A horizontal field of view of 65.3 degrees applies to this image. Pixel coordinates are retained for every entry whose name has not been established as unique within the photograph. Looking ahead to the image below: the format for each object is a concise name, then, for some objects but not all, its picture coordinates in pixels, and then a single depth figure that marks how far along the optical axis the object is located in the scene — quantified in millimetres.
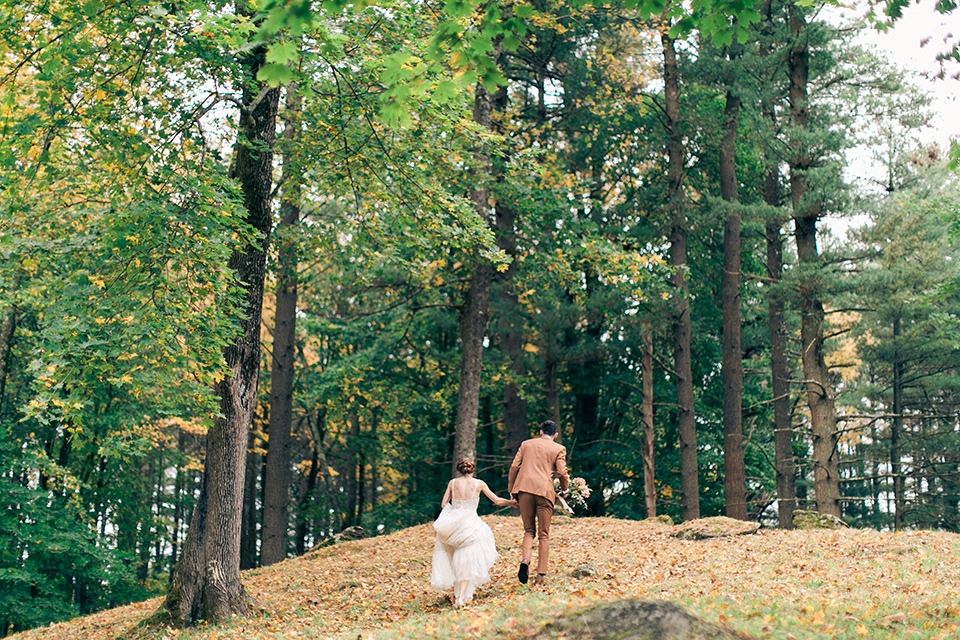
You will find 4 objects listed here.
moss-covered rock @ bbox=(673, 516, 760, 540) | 11539
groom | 8461
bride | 8219
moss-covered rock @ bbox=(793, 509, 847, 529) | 12508
